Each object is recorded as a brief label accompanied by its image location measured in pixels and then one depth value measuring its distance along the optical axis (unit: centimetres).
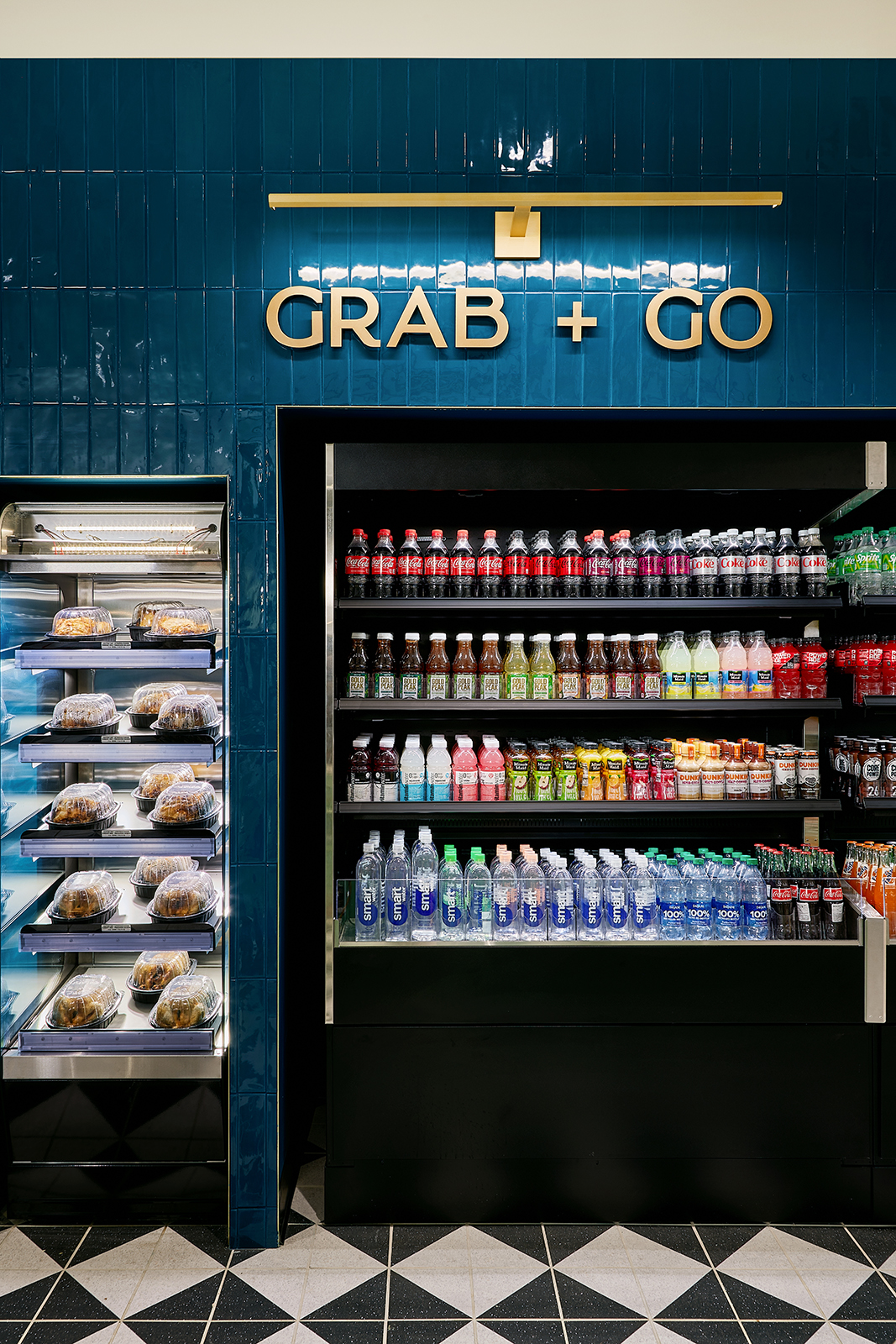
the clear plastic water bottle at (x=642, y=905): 282
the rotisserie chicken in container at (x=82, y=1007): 273
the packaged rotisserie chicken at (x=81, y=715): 279
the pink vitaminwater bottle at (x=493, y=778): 291
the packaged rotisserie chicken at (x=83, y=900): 276
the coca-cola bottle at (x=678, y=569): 295
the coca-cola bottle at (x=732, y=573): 294
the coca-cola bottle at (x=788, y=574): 294
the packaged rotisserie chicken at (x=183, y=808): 274
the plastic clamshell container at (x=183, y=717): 275
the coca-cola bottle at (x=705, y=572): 293
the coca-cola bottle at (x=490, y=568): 292
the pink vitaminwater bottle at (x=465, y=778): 291
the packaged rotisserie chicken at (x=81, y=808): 276
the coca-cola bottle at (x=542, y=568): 292
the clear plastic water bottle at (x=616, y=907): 281
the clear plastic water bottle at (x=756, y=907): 282
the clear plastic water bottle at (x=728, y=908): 281
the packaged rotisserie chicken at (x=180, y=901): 274
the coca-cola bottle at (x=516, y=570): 293
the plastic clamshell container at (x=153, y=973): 283
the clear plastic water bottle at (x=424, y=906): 281
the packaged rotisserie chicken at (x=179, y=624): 272
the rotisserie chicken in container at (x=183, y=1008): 272
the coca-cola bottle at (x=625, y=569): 293
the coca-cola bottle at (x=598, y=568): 295
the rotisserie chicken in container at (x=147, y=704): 282
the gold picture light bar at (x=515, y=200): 245
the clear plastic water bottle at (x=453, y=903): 281
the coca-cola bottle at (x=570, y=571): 294
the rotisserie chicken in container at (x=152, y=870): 289
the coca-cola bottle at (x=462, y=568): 292
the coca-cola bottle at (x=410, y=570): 292
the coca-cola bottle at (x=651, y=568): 295
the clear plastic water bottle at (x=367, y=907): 279
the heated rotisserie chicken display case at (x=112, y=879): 270
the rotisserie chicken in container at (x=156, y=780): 283
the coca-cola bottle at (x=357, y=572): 290
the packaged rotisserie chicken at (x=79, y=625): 277
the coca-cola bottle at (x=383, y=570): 291
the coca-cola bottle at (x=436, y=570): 292
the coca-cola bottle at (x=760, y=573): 293
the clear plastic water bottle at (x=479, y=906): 284
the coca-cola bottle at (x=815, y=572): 293
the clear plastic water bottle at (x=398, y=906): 281
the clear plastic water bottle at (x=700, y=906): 283
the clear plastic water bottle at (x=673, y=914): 281
